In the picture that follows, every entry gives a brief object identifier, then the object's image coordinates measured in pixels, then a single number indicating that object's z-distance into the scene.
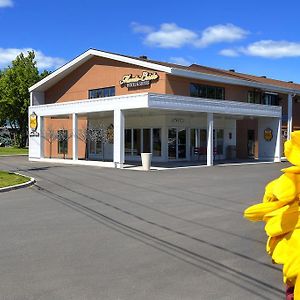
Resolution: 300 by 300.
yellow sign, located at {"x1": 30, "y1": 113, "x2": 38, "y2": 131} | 31.58
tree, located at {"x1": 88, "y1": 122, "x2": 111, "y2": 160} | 30.00
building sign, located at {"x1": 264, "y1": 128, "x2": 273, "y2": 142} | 32.38
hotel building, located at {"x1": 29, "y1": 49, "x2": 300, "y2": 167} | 25.89
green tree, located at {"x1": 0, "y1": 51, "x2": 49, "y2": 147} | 53.00
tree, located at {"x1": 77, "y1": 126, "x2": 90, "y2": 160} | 30.34
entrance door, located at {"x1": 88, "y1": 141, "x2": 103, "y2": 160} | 33.41
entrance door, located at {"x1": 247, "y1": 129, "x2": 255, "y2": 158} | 35.78
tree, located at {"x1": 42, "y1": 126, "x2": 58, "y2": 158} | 33.41
